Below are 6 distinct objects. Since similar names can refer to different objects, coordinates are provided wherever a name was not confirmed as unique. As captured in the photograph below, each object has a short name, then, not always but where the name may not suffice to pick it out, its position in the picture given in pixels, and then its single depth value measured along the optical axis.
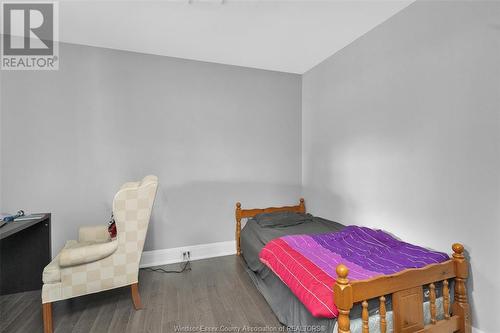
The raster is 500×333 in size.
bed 1.30
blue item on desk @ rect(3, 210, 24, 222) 2.04
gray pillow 2.88
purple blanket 1.49
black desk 2.25
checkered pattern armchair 1.77
